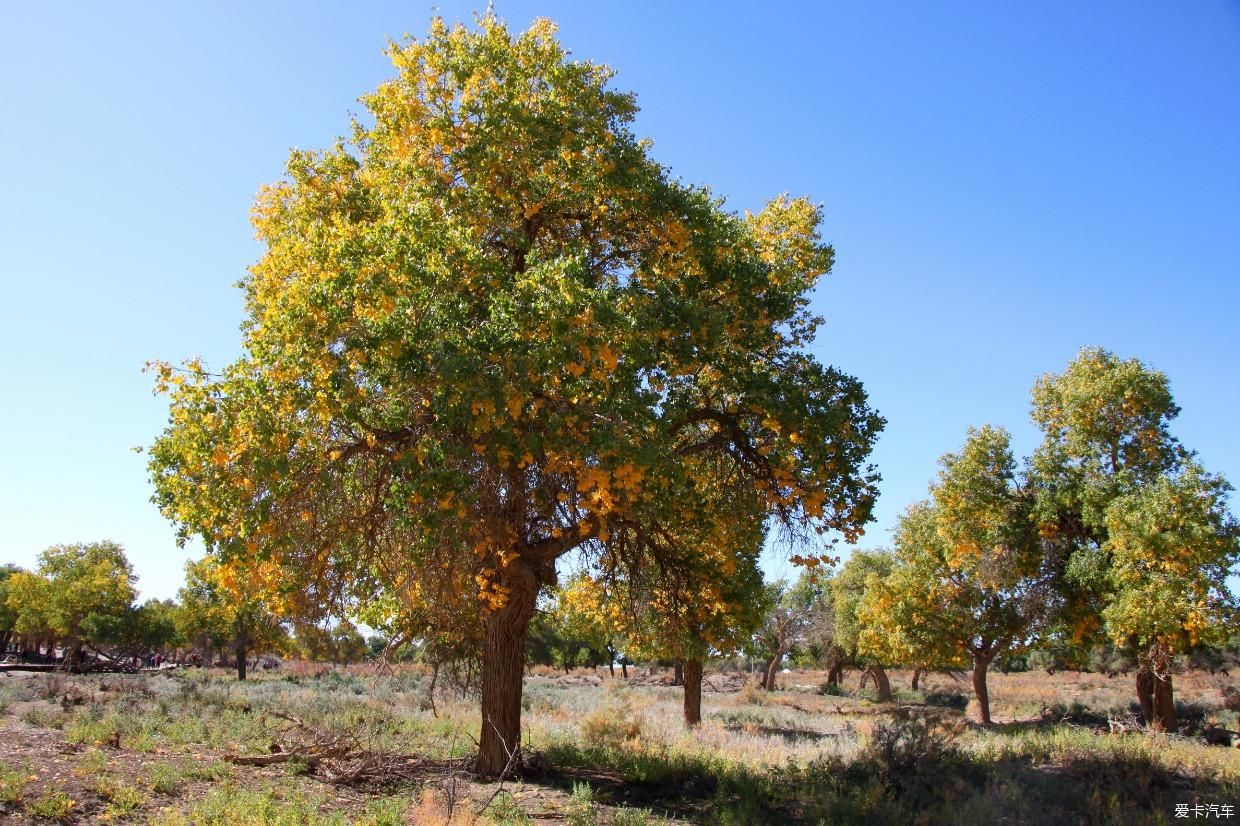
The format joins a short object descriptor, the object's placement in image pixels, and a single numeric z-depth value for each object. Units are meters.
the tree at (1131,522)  18.39
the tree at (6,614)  54.00
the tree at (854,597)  47.56
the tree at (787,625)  51.25
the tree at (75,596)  42.16
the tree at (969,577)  22.36
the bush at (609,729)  16.53
